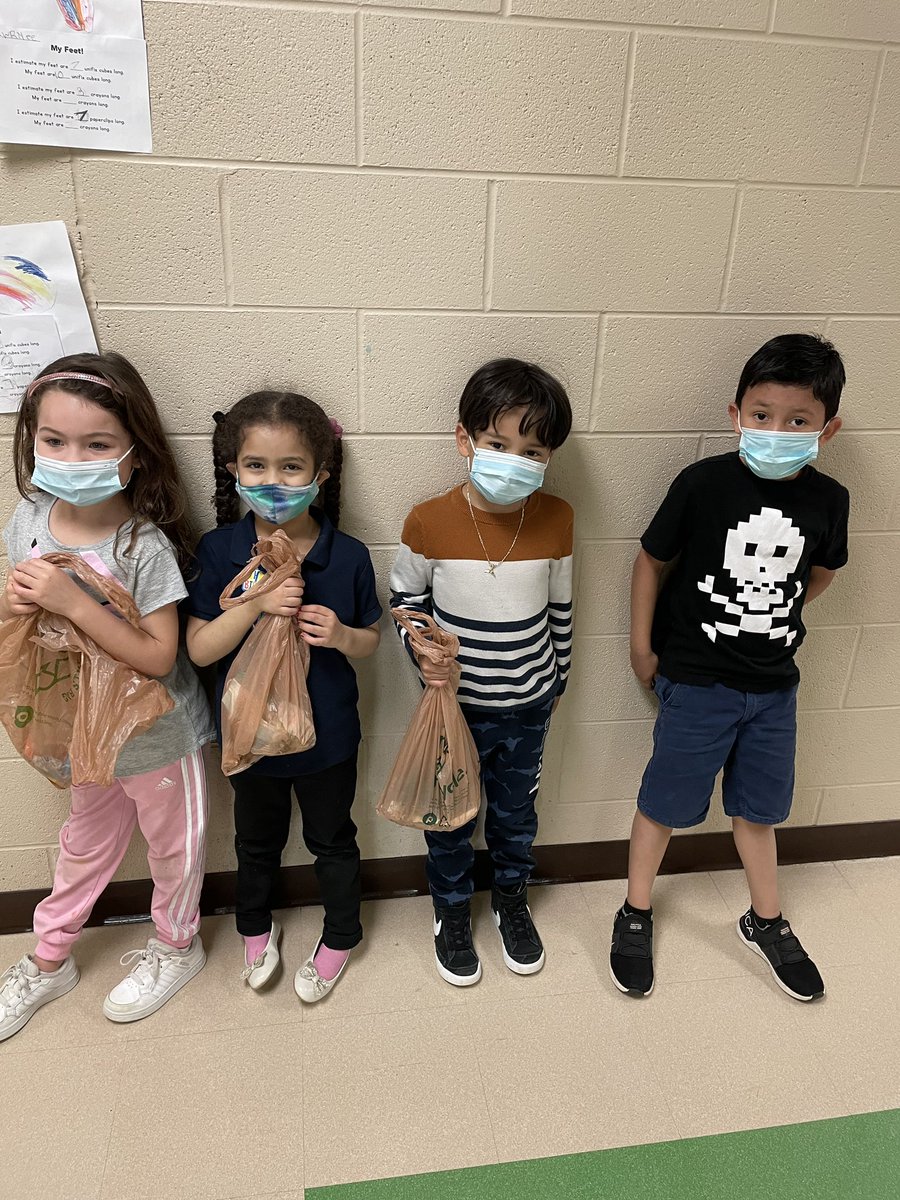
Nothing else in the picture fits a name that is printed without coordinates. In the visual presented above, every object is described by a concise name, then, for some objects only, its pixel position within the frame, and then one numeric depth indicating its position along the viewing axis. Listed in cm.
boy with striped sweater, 154
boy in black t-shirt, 159
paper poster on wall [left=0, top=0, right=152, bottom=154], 135
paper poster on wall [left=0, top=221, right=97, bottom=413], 147
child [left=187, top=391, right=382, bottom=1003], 150
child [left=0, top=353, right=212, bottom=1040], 143
